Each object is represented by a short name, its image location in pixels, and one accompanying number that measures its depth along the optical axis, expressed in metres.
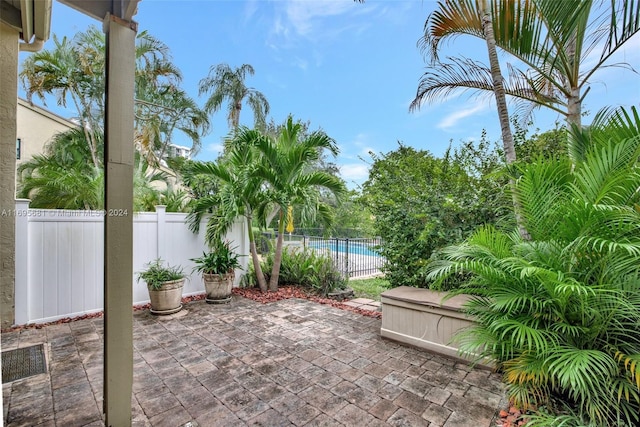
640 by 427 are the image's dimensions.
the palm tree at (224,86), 14.00
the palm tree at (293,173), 5.31
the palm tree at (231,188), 5.24
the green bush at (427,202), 3.88
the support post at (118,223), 1.89
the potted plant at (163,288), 4.40
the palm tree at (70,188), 4.76
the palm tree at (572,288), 1.87
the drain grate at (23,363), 2.70
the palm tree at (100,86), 7.27
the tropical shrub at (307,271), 5.87
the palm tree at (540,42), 2.82
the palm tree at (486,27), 3.42
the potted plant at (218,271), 5.13
